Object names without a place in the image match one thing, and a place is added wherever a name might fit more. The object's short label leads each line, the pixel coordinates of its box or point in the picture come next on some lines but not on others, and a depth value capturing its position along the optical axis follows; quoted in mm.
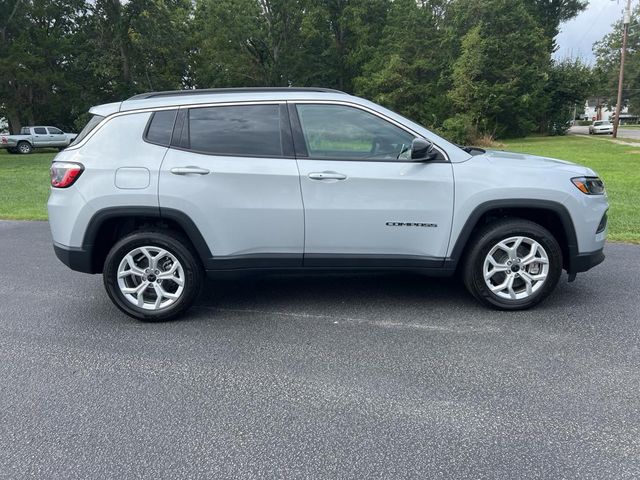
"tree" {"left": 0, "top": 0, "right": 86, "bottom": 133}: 35594
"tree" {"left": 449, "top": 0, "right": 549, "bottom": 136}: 39250
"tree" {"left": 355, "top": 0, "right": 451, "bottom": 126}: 42188
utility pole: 31969
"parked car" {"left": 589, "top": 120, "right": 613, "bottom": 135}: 46688
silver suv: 4109
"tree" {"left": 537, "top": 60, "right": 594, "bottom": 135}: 48375
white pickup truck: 30250
